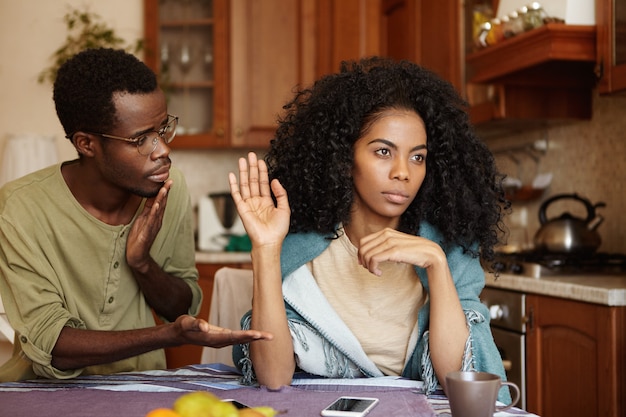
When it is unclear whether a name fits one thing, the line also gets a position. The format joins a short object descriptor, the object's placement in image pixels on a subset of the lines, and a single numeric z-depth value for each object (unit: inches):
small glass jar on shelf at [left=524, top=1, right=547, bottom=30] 106.7
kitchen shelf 102.2
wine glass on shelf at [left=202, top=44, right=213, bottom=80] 169.3
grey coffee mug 41.0
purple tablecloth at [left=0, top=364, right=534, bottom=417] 46.8
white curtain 156.2
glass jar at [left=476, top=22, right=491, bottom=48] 118.6
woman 56.2
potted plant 166.9
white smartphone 44.2
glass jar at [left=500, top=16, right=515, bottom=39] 112.0
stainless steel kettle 107.3
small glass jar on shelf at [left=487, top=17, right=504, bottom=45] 114.9
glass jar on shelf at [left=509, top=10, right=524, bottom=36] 109.5
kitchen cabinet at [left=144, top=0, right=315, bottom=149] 167.5
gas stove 102.6
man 63.1
